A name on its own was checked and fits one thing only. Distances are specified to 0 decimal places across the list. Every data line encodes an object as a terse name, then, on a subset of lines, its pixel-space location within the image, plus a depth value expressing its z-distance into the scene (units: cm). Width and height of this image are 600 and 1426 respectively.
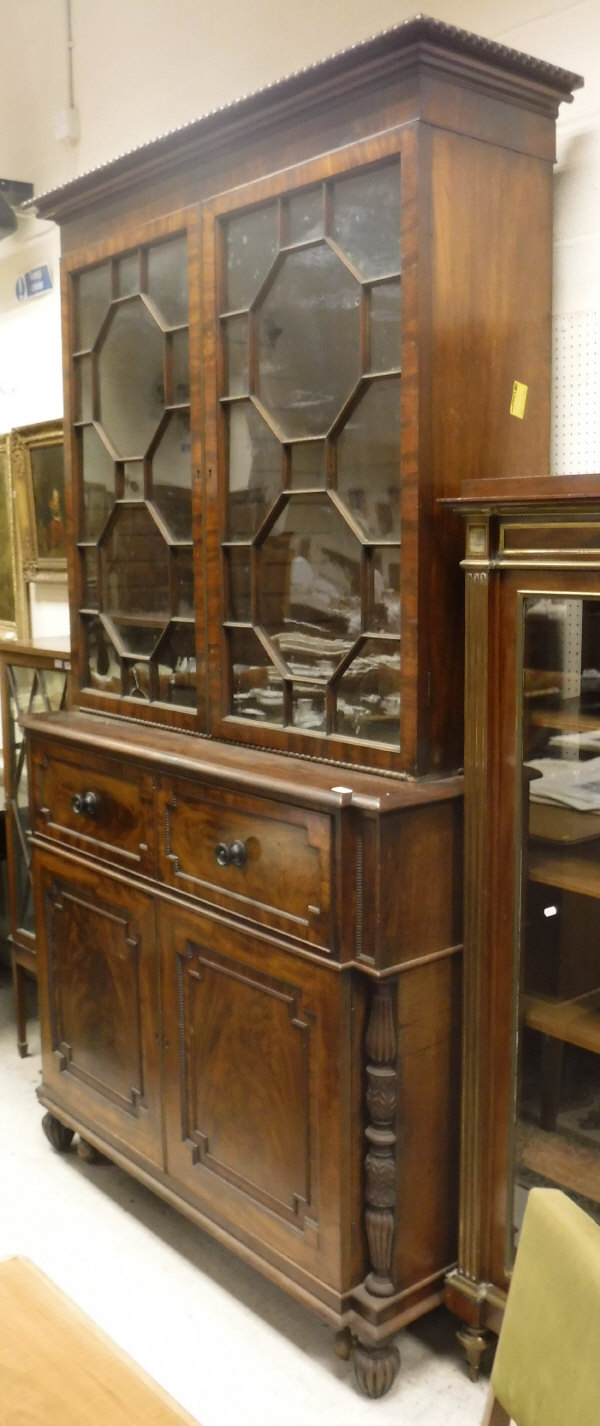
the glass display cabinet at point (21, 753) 326
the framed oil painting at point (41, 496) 378
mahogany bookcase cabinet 189
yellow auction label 205
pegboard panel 212
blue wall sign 385
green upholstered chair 94
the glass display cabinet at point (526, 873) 179
